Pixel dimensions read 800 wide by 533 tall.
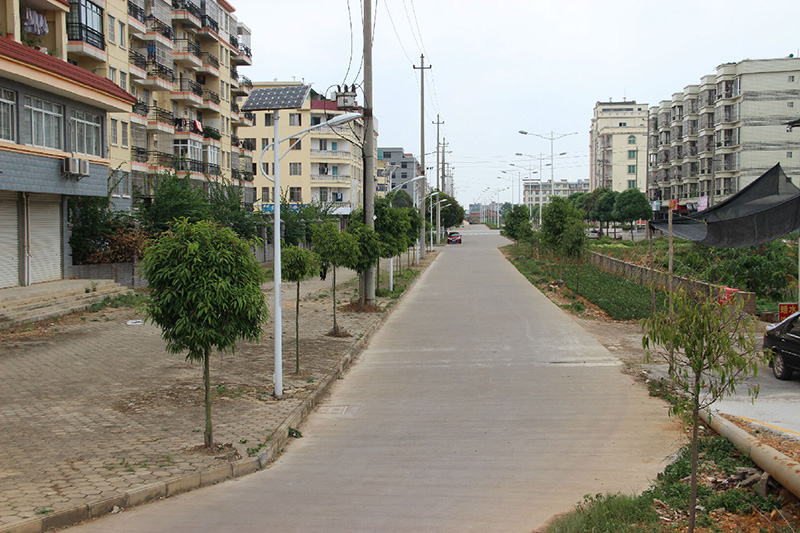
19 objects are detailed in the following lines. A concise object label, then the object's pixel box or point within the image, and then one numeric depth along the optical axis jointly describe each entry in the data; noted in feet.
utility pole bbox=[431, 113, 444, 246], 241.76
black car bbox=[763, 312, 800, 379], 38.22
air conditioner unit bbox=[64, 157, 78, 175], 73.41
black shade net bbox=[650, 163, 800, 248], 53.98
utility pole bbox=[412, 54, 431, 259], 170.03
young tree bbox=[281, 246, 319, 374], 44.70
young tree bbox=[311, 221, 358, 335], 58.44
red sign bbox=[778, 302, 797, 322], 50.64
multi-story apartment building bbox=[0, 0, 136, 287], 66.49
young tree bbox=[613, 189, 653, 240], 231.75
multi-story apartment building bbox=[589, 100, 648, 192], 361.30
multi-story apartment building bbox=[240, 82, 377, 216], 222.07
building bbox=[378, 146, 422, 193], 542.57
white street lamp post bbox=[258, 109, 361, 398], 36.50
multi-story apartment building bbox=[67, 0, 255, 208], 110.22
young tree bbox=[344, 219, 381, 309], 66.90
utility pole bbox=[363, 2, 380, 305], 71.10
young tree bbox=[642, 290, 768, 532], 17.48
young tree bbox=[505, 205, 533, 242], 217.62
